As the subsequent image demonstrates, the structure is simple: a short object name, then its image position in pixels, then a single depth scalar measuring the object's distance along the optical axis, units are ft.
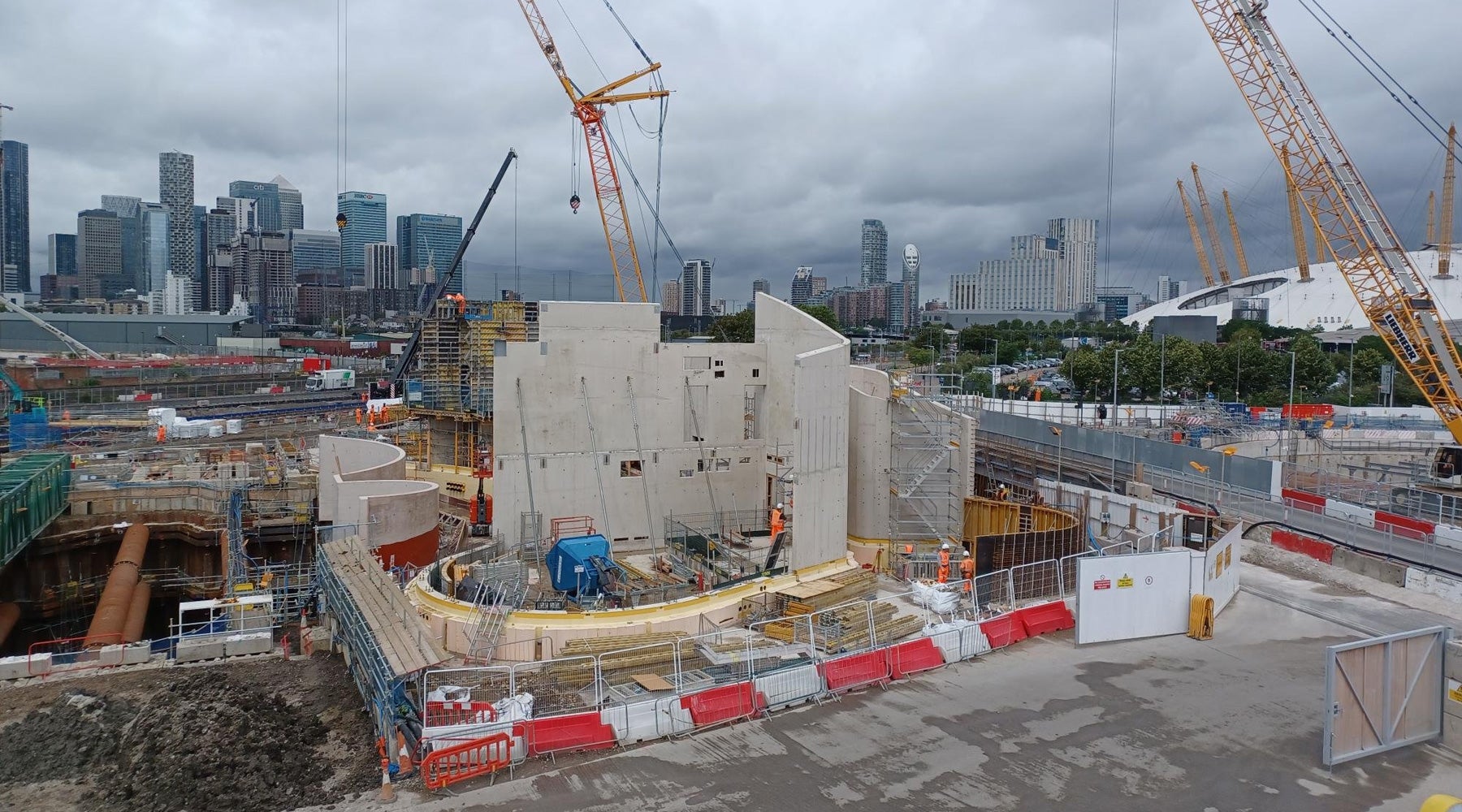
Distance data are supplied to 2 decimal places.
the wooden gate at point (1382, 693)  38.96
